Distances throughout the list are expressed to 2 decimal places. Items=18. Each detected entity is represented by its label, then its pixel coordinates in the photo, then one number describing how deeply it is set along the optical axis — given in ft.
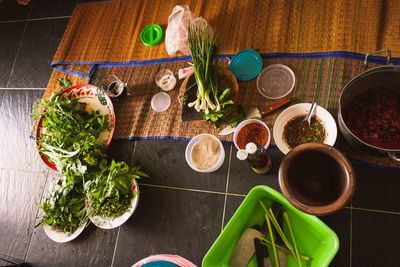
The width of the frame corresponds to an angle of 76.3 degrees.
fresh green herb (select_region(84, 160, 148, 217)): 3.60
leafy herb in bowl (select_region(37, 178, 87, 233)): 3.77
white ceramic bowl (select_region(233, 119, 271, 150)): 3.62
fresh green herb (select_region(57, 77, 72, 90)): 4.82
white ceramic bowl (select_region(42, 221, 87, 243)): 3.82
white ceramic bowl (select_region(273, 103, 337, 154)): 3.27
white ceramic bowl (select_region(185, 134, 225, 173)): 3.68
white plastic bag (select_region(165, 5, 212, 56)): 4.12
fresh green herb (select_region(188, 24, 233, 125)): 3.50
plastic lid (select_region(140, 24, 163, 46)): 4.58
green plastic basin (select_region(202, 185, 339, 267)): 2.78
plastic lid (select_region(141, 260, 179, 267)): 3.39
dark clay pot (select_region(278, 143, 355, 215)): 2.25
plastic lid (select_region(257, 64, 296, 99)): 3.85
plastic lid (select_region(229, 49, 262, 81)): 3.98
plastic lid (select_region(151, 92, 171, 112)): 4.27
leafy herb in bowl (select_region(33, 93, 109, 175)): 3.92
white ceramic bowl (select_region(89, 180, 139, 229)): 3.65
